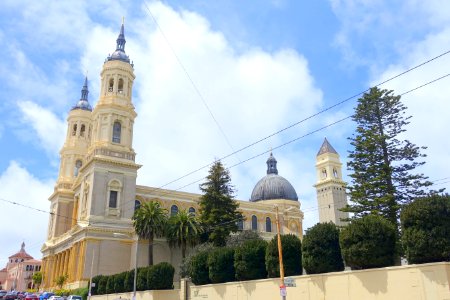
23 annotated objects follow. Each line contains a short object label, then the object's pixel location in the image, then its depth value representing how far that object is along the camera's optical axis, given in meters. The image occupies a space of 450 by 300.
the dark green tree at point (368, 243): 21.31
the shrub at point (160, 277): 36.41
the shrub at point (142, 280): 37.75
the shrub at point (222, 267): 30.75
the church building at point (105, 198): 52.44
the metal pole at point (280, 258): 20.63
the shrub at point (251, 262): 28.28
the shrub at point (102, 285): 43.72
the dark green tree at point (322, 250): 23.66
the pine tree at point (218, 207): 50.06
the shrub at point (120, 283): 41.16
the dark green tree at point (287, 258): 26.33
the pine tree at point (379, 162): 36.62
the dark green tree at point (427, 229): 18.73
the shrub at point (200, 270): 32.66
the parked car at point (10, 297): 50.06
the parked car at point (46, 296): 46.60
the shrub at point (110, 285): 42.31
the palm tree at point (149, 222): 49.41
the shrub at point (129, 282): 39.76
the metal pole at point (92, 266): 40.08
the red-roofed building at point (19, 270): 126.10
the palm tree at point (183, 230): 50.56
